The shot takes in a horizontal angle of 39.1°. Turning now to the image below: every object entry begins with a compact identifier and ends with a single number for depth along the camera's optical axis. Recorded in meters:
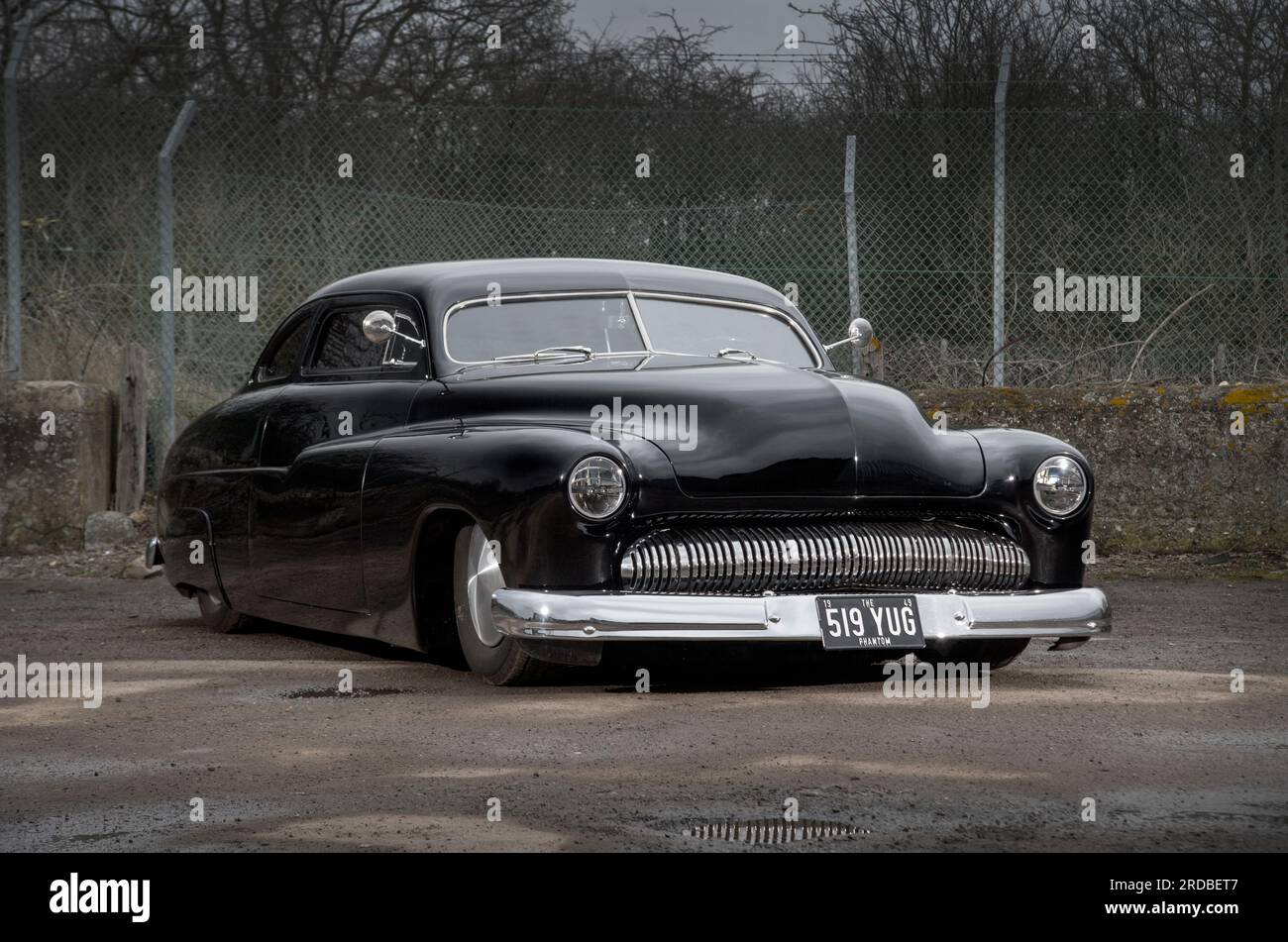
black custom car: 5.67
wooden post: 11.84
